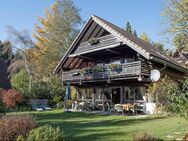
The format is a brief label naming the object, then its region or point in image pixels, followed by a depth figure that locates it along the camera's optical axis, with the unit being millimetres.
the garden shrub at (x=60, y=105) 29594
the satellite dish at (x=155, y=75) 20844
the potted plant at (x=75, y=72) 27484
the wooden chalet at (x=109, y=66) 22250
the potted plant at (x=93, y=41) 25594
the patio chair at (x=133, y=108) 21547
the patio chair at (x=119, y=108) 21512
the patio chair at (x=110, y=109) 23481
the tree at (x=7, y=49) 42459
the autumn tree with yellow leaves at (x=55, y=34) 44375
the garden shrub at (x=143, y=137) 9484
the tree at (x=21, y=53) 40906
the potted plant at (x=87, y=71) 26022
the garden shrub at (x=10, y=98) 26453
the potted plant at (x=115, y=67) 23156
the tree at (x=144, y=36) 53638
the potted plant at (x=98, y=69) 24820
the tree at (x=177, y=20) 28578
